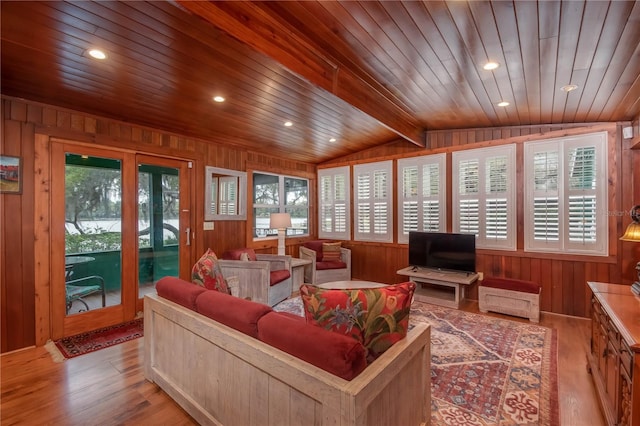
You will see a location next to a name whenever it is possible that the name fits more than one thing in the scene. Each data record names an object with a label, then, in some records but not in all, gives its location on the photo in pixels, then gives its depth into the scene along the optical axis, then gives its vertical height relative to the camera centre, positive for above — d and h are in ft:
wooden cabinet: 4.75 -2.73
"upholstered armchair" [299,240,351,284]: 17.15 -2.98
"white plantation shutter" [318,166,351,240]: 19.74 +0.58
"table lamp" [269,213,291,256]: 16.56 -0.68
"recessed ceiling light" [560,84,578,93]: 9.14 +3.86
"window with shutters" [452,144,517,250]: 14.02 +0.79
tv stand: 13.69 -3.40
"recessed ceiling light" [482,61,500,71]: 8.05 +4.00
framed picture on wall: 9.06 +1.15
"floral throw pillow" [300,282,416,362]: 4.75 -1.65
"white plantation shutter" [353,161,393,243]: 17.94 +0.61
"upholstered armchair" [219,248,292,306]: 12.81 -2.91
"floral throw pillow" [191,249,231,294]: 7.79 -1.69
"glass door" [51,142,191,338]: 10.41 -0.79
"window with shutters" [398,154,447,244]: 16.02 +0.95
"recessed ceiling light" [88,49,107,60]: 7.13 +3.84
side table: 15.94 -3.29
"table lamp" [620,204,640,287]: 7.84 -0.47
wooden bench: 12.06 -3.59
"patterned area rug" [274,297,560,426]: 6.64 -4.44
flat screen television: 14.37 -1.98
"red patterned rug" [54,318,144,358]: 9.58 -4.40
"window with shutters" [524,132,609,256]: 12.12 +0.71
